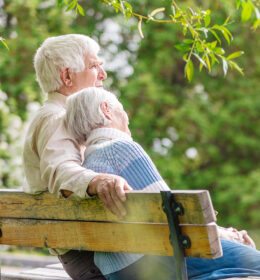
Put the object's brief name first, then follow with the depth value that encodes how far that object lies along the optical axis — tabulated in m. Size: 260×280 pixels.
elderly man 4.04
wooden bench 3.67
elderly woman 4.26
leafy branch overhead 5.07
